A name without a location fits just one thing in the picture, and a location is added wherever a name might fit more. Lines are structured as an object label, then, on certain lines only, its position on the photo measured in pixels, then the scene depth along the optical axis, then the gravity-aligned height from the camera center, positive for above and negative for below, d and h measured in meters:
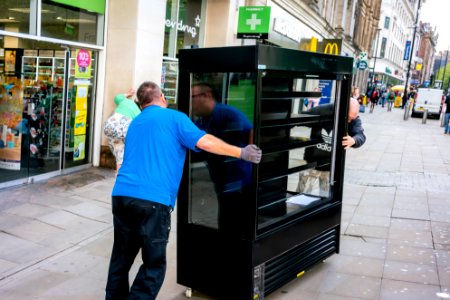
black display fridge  3.27 -0.69
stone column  7.91 +0.57
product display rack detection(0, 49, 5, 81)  6.24 +0.05
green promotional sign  7.23 +1.14
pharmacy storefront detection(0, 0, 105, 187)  6.49 -0.22
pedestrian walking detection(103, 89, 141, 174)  6.12 -0.65
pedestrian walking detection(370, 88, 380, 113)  30.19 +0.12
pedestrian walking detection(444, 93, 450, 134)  19.42 -0.53
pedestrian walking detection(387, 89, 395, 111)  34.90 +0.06
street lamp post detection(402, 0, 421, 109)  34.06 +0.64
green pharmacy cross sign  11.76 +1.72
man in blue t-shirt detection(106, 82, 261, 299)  2.95 -0.67
